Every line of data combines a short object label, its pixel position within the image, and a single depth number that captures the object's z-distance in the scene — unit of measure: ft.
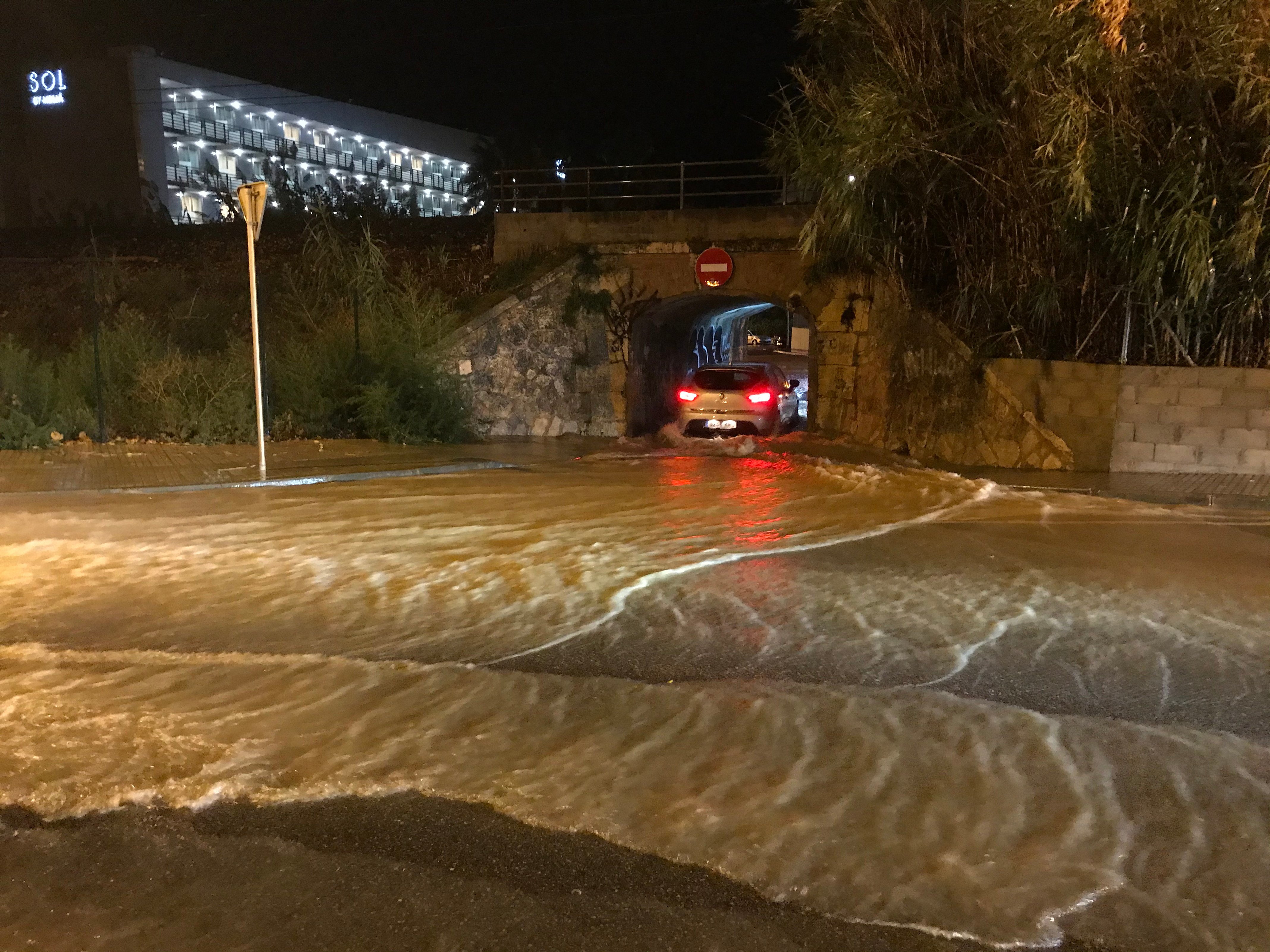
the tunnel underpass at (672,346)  65.67
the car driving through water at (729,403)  58.08
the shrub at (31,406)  45.93
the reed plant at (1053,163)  37.37
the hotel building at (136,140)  127.75
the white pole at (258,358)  38.88
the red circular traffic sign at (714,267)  60.13
